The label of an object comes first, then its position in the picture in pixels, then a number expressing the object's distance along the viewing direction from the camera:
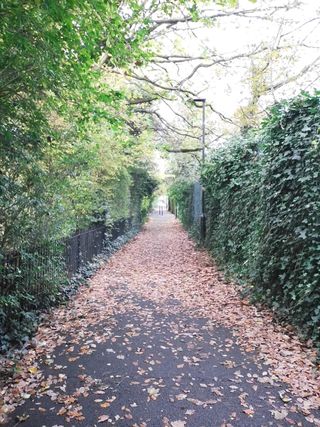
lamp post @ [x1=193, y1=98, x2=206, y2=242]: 12.30
